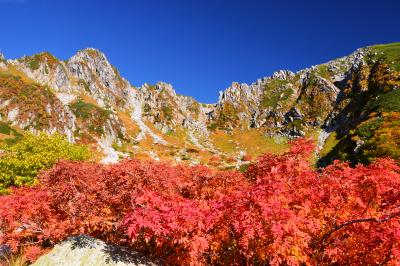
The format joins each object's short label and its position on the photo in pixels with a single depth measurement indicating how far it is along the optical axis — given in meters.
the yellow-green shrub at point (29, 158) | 29.78
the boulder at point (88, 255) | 12.40
